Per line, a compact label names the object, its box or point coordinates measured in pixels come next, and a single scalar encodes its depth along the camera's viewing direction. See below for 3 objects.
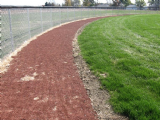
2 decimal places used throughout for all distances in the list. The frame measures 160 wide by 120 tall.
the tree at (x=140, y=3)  104.12
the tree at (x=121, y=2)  91.06
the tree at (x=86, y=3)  84.55
